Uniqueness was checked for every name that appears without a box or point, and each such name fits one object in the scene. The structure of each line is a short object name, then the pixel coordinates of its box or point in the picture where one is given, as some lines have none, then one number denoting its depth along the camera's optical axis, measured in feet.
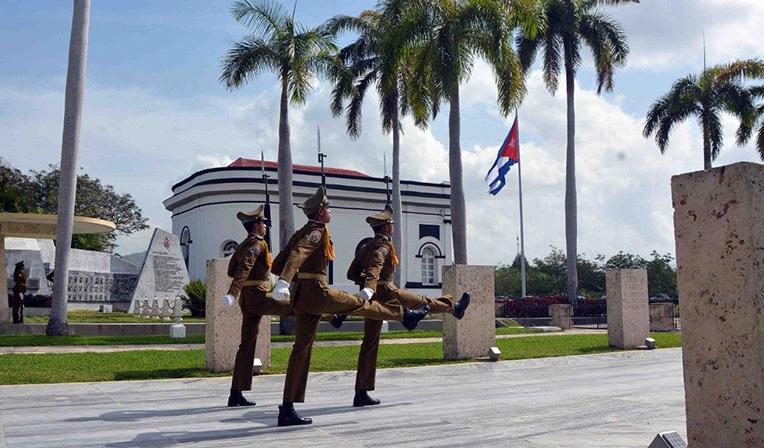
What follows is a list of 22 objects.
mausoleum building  140.67
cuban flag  106.52
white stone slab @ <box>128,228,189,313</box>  106.52
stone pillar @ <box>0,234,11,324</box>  80.64
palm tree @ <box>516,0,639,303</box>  109.40
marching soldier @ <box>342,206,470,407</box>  28.14
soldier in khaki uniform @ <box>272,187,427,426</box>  24.03
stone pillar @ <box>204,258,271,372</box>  38.73
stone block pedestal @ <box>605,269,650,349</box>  56.44
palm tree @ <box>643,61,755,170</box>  116.88
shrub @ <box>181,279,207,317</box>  102.17
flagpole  130.76
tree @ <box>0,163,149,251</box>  160.45
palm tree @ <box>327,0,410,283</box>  100.42
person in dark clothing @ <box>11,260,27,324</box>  79.56
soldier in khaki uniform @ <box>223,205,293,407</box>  28.40
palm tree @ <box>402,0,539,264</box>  80.07
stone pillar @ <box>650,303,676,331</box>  89.27
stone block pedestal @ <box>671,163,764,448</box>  13.24
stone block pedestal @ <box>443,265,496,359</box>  47.06
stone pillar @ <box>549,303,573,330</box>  99.04
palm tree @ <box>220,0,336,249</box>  77.05
